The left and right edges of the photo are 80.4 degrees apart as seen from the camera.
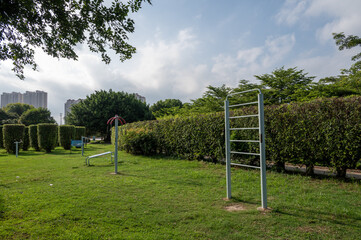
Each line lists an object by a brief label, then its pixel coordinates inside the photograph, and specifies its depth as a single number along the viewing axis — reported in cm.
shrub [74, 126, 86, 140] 2398
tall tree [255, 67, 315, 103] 1548
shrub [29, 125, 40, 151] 1703
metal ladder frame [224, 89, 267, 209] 392
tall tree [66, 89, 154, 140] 3250
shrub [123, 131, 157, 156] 1193
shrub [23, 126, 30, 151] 1723
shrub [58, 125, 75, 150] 1883
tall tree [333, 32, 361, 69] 1109
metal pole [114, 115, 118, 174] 711
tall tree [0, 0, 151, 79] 496
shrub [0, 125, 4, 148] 1744
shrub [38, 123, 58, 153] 1620
